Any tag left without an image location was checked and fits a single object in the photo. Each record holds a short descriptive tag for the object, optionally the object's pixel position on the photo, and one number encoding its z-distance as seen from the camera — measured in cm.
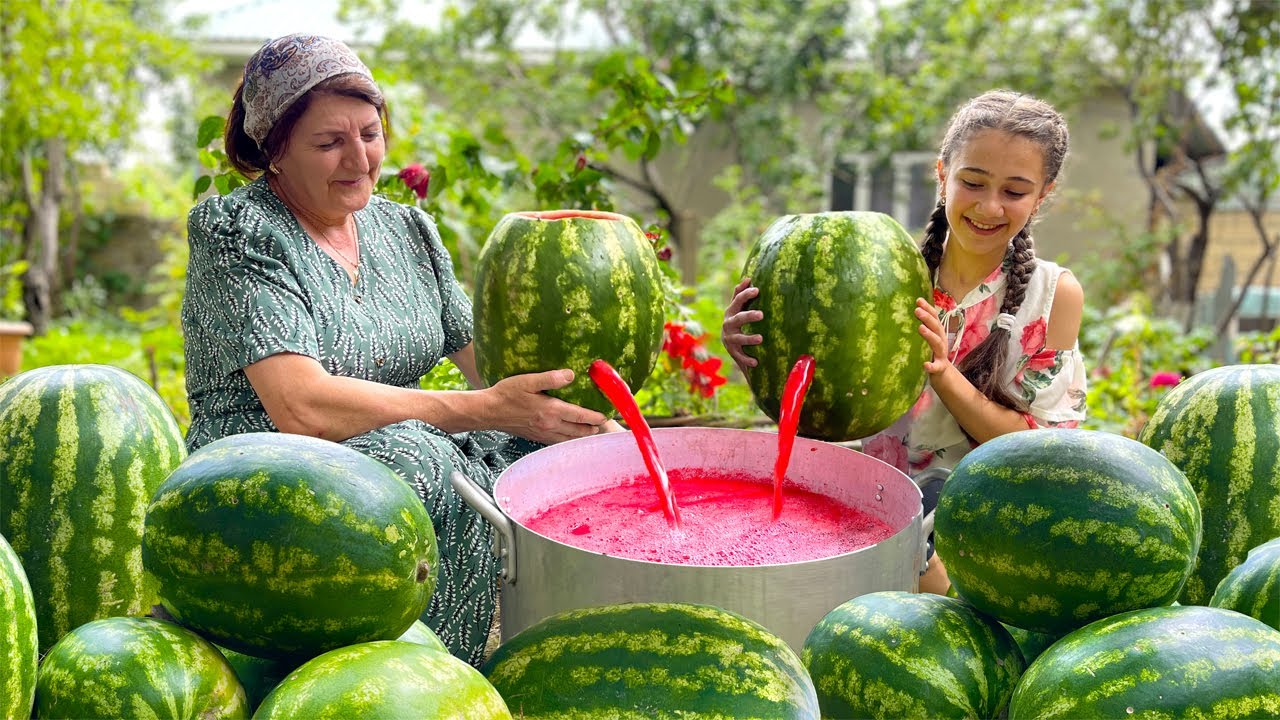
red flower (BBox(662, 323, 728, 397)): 406
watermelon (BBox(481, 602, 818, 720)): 131
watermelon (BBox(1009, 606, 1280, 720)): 124
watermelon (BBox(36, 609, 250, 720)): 124
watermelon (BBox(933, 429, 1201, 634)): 149
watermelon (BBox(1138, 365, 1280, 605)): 180
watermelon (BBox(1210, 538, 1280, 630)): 146
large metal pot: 171
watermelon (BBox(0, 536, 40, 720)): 123
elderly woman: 255
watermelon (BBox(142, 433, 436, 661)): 134
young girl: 283
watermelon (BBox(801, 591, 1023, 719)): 147
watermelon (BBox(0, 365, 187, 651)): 166
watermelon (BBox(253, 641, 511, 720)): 116
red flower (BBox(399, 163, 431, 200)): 419
